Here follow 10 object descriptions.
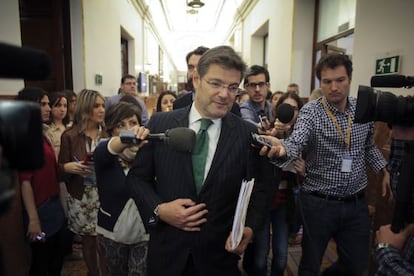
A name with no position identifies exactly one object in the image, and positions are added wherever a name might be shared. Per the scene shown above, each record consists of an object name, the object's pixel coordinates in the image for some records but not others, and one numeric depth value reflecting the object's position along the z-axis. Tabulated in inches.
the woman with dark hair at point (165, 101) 155.4
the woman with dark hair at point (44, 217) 73.9
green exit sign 108.7
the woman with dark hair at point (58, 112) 110.7
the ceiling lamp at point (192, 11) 383.1
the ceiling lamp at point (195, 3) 330.5
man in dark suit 49.0
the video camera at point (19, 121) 17.3
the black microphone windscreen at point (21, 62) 17.9
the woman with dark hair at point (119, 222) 66.4
